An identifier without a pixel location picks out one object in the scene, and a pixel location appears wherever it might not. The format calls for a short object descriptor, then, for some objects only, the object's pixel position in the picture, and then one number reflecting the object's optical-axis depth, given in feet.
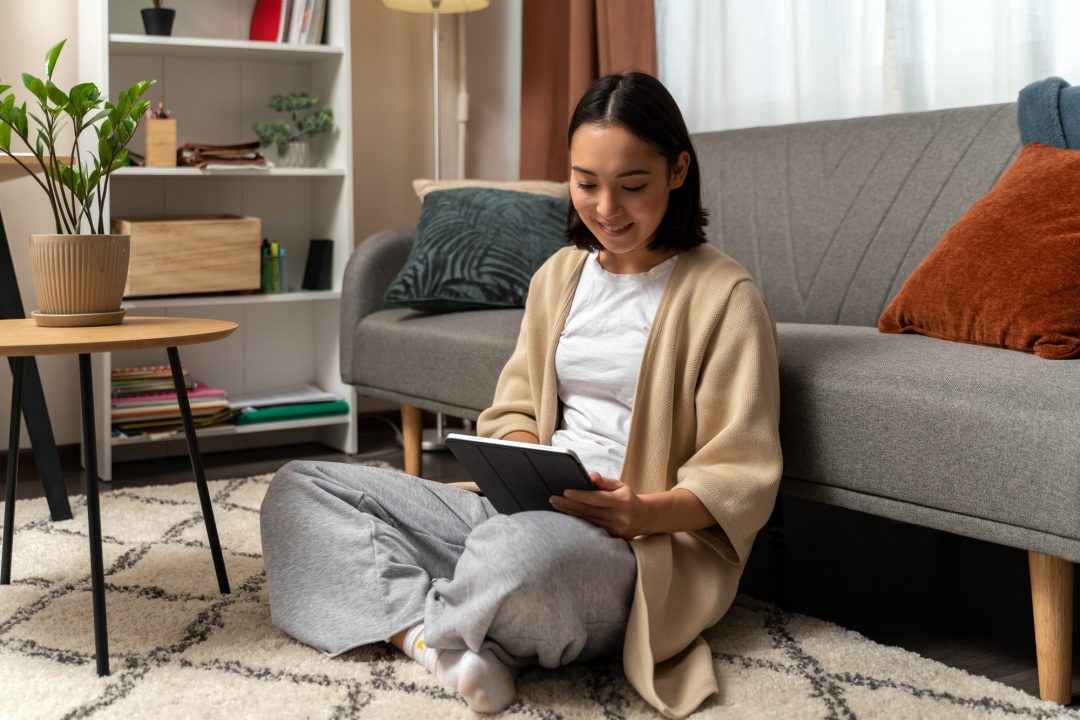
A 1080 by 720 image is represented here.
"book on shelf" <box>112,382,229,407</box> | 9.46
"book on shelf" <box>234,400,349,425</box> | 10.00
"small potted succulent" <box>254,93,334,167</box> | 10.04
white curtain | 7.37
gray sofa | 4.54
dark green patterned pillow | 8.22
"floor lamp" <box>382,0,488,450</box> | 10.41
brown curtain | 10.04
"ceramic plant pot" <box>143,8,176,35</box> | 9.36
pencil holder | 9.29
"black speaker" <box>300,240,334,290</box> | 10.31
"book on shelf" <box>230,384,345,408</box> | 10.14
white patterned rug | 4.42
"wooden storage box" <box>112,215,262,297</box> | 9.14
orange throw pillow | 5.19
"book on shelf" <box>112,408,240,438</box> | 9.42
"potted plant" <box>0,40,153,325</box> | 5.10
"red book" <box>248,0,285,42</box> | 9.97
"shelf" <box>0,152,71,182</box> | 6.71
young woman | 4.42
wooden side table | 4.54
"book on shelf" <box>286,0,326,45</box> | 9.92
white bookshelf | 9.76
